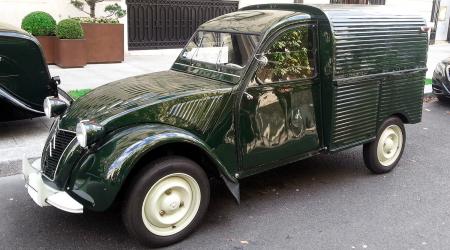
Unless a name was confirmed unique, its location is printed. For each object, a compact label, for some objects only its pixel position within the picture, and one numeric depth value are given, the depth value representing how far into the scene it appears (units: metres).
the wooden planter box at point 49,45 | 9.48
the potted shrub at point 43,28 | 9.39
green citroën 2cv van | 3.38
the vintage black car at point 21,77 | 5.34
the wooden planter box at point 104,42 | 9.91
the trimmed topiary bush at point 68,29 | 9.16
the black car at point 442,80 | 8.66
